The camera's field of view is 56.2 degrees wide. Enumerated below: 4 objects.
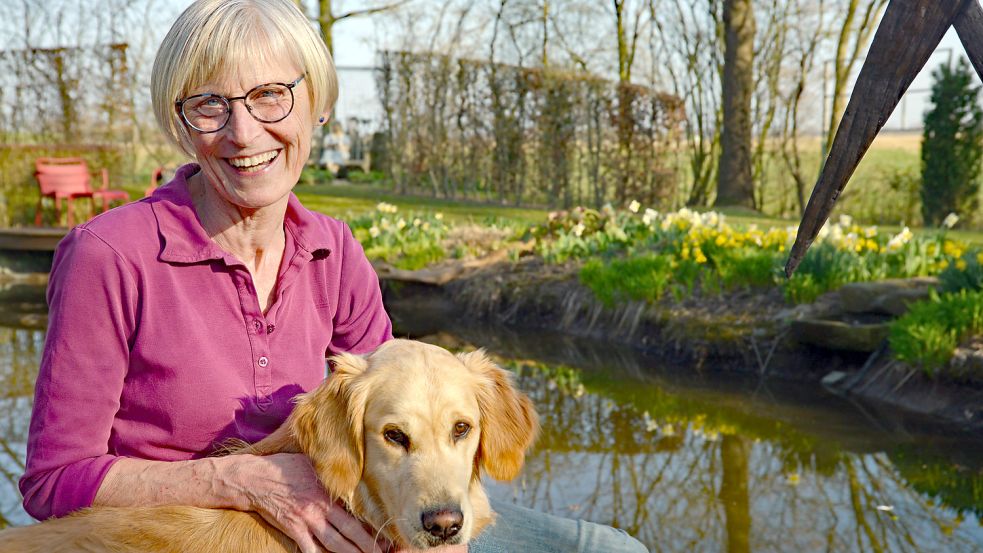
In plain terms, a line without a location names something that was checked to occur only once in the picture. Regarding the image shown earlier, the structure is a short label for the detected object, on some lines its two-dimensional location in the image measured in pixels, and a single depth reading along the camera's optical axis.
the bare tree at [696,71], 18.00
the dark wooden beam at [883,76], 1.74
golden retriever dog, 2.09
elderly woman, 2.16
